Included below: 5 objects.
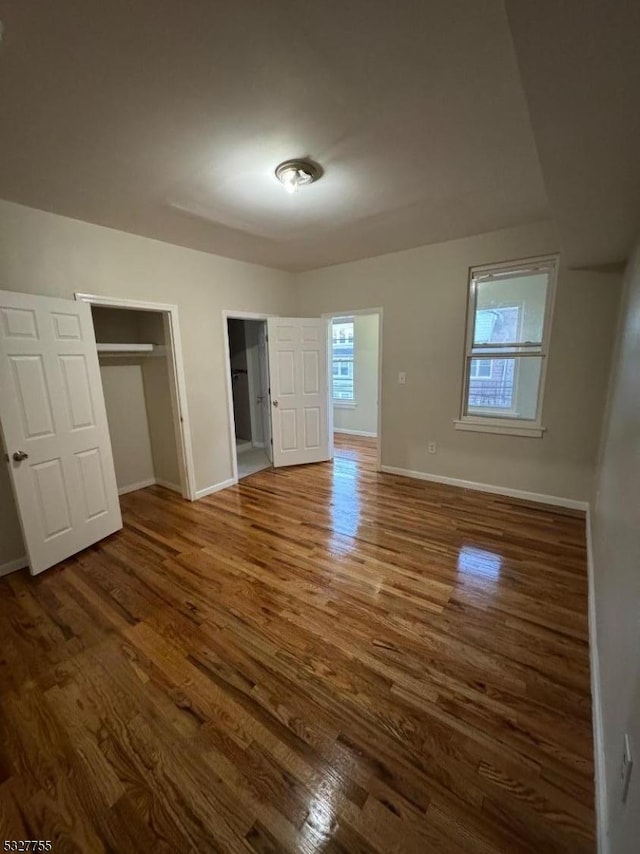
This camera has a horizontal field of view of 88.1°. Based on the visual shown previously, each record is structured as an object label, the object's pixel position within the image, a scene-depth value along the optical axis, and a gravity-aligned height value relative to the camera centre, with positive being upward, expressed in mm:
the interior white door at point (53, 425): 2301 -427
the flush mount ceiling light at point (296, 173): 1955 +1145
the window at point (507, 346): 3238 +134
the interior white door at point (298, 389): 4426 -349
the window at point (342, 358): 6332 +84
